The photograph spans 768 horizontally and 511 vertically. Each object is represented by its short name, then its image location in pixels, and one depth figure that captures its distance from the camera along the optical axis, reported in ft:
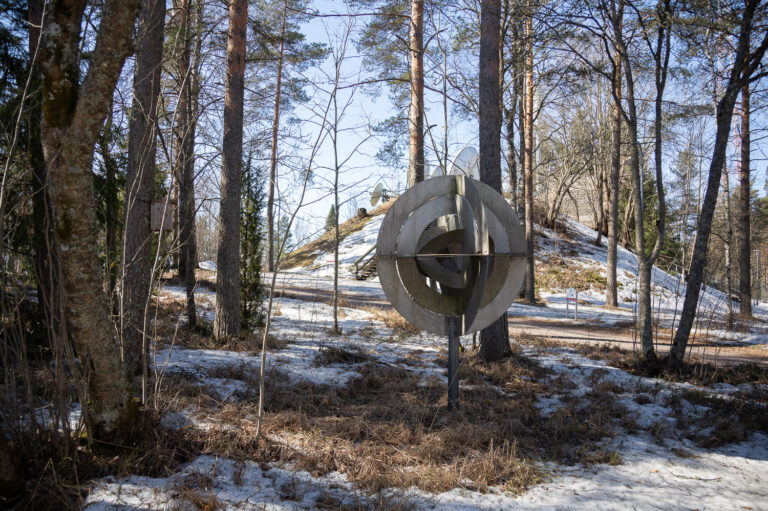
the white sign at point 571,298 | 41.05
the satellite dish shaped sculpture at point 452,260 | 14.74
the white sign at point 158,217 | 15.08
